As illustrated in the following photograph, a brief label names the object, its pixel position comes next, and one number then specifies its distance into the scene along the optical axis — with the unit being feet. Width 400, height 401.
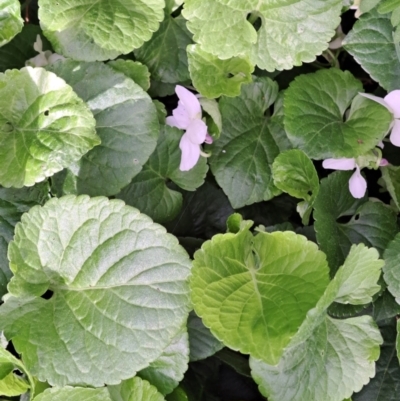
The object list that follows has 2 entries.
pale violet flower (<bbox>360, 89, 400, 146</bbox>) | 0.63
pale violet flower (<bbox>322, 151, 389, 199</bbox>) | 0.65
